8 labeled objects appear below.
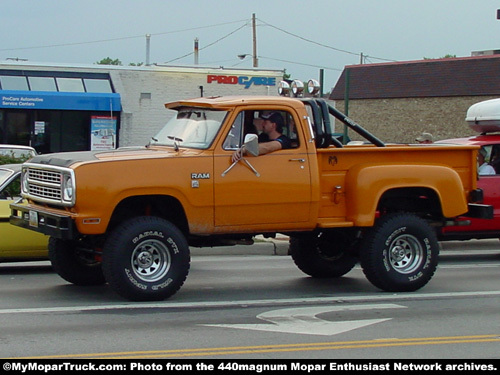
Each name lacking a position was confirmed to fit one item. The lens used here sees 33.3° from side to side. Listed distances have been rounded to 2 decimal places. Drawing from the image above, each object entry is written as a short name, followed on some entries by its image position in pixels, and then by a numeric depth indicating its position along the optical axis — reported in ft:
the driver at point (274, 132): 31.24
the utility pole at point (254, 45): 196.35
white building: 110.52
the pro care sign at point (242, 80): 125.90
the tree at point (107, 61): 395.96
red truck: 43.27
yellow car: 36.35
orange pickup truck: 28.84
